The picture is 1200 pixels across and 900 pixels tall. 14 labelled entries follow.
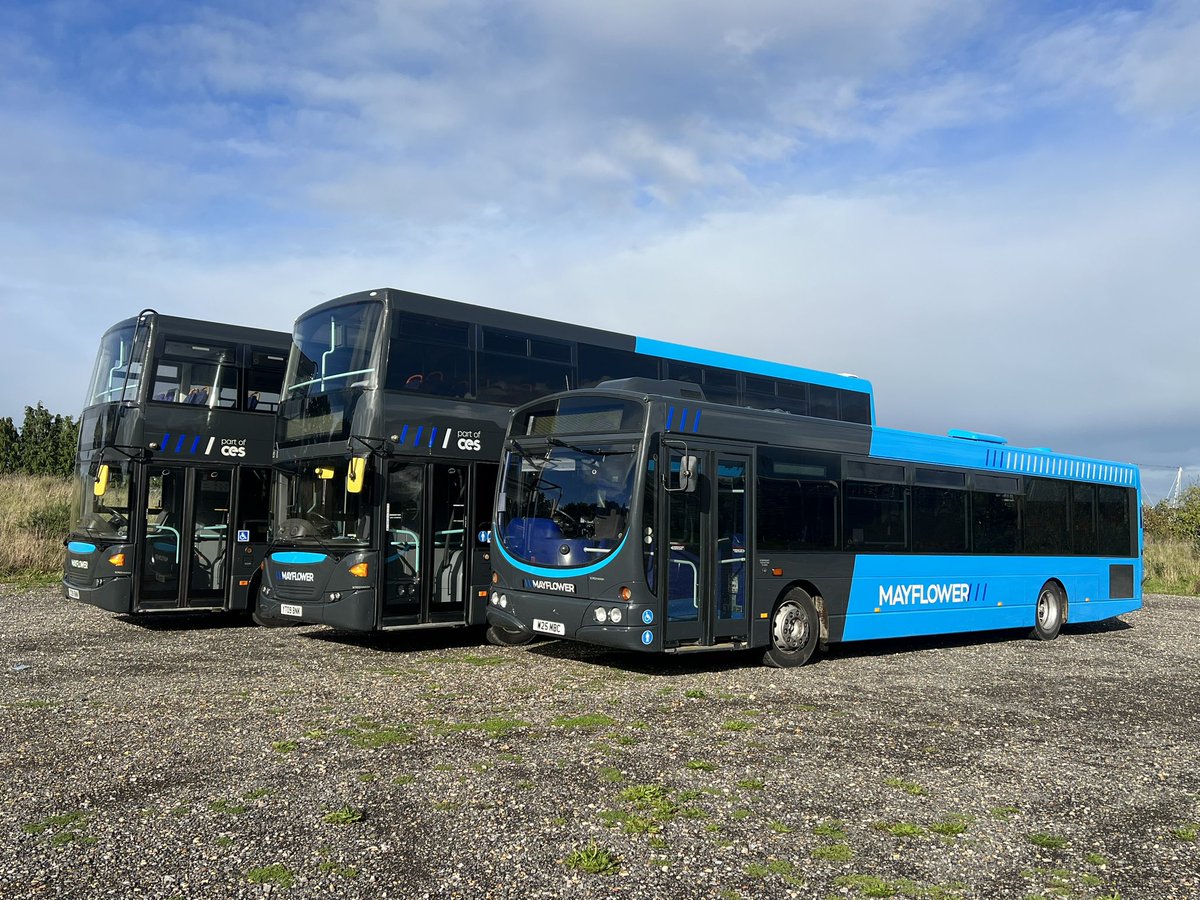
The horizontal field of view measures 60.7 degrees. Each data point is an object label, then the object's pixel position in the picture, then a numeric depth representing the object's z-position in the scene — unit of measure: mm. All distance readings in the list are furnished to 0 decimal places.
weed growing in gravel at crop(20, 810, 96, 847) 5223
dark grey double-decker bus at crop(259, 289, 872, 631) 12141
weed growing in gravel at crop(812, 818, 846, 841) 5578
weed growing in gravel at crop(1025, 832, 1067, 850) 5504
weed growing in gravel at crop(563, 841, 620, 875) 4953
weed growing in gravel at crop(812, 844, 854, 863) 5199
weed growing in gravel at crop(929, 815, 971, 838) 5672
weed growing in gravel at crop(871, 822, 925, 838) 5625
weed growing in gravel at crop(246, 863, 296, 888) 4715
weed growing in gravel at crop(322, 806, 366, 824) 5594
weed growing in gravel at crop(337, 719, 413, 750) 7461
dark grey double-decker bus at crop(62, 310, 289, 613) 13922
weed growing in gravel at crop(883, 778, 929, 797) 6488
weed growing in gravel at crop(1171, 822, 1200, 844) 5688
